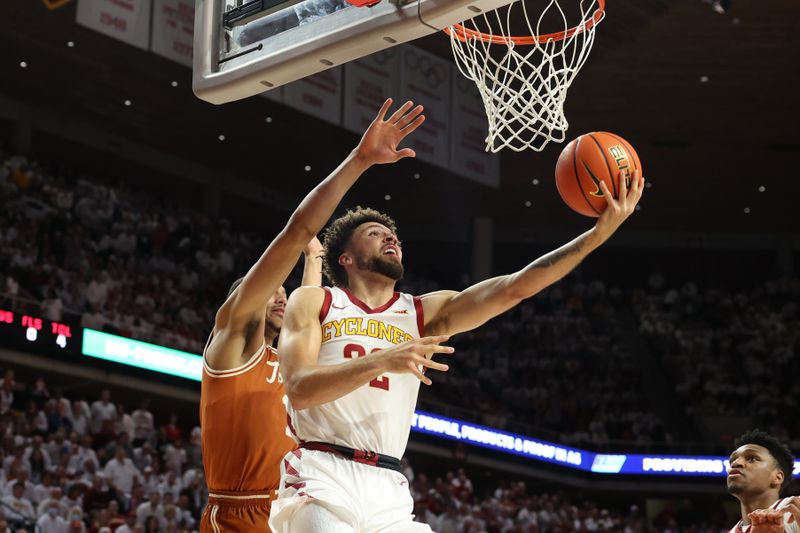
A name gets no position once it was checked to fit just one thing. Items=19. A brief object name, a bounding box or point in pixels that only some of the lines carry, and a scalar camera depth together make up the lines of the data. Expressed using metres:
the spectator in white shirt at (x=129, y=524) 10.68
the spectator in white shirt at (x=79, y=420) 12.94
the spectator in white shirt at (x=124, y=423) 13.25
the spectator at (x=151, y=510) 11.40
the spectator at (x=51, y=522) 10.59
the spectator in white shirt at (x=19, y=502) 10.70
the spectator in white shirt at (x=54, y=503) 10.81
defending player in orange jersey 4.71
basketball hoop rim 6.00
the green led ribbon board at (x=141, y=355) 14.95
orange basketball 4.29
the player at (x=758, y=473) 5.25
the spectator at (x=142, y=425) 13.74
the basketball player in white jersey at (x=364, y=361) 3.79
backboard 4.43
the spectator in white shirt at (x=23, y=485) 10.87
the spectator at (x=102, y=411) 13.26
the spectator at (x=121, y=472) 12.09
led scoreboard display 14.05
